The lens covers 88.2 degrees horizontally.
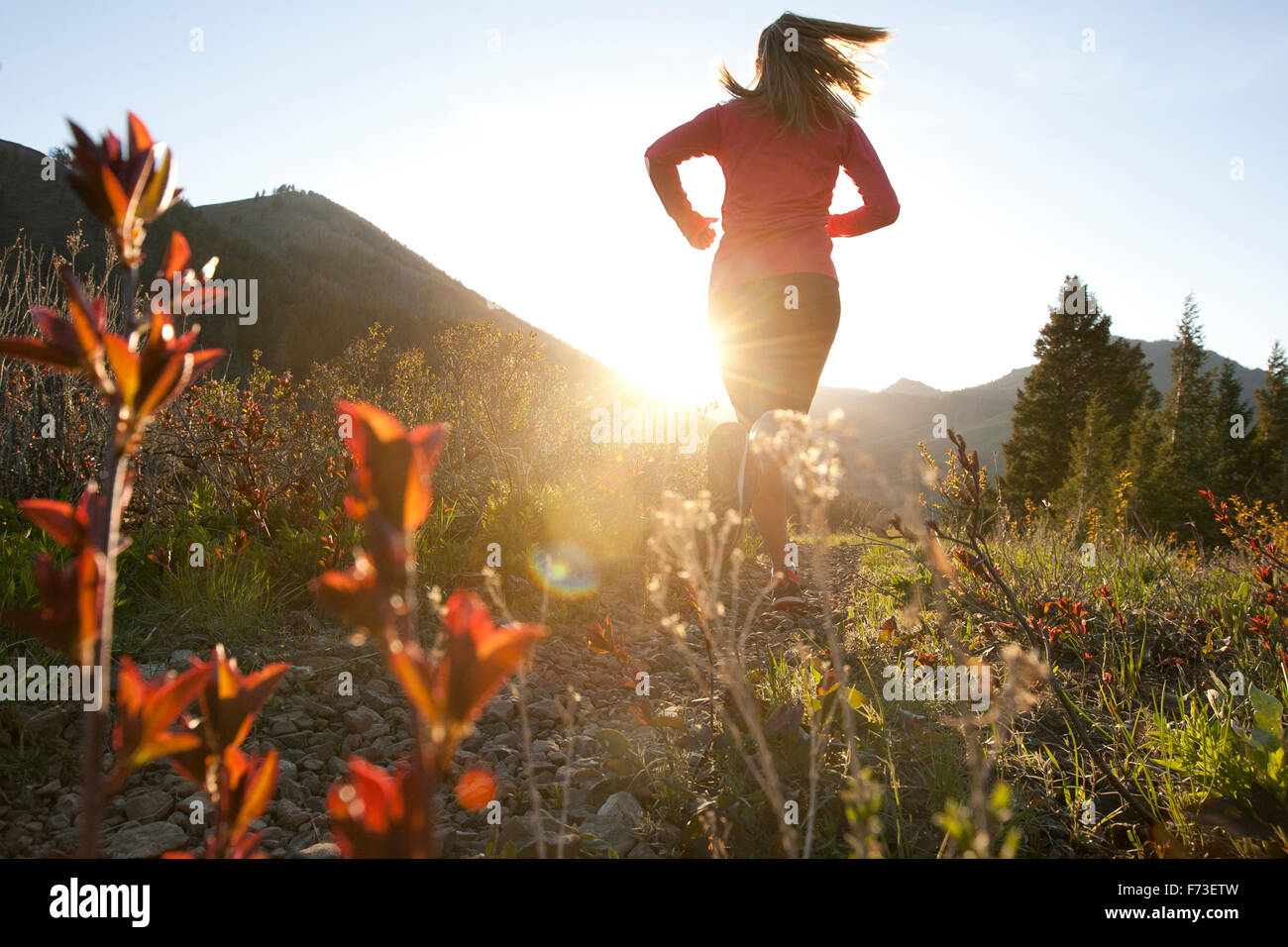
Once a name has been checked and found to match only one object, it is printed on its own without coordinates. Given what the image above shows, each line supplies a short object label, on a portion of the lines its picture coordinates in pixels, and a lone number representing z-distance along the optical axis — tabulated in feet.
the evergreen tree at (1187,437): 68.69
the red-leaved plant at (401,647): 1.60
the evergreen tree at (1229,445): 80.59
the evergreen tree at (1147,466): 67.41
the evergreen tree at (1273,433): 90.99
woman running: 10.34
